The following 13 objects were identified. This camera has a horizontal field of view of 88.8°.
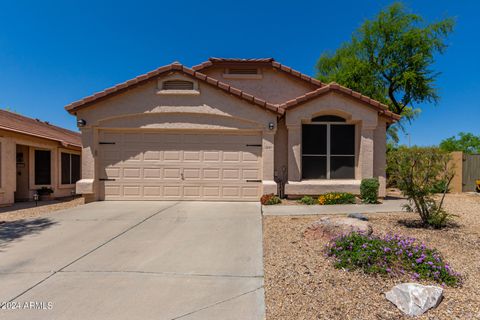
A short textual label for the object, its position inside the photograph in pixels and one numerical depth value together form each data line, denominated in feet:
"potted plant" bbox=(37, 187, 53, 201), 37.20
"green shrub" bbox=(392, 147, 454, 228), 18.85
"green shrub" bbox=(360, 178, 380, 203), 29.58
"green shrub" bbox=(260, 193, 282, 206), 28.89
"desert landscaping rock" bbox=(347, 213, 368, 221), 19.26
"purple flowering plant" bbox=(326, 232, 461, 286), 11.16
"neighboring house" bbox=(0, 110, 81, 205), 31.32
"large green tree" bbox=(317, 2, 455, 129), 45.29
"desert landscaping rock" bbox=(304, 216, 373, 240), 15.48
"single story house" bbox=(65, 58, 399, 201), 30.60
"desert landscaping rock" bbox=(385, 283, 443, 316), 8.96
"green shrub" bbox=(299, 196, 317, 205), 29.43
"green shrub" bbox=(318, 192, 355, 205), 29.16
